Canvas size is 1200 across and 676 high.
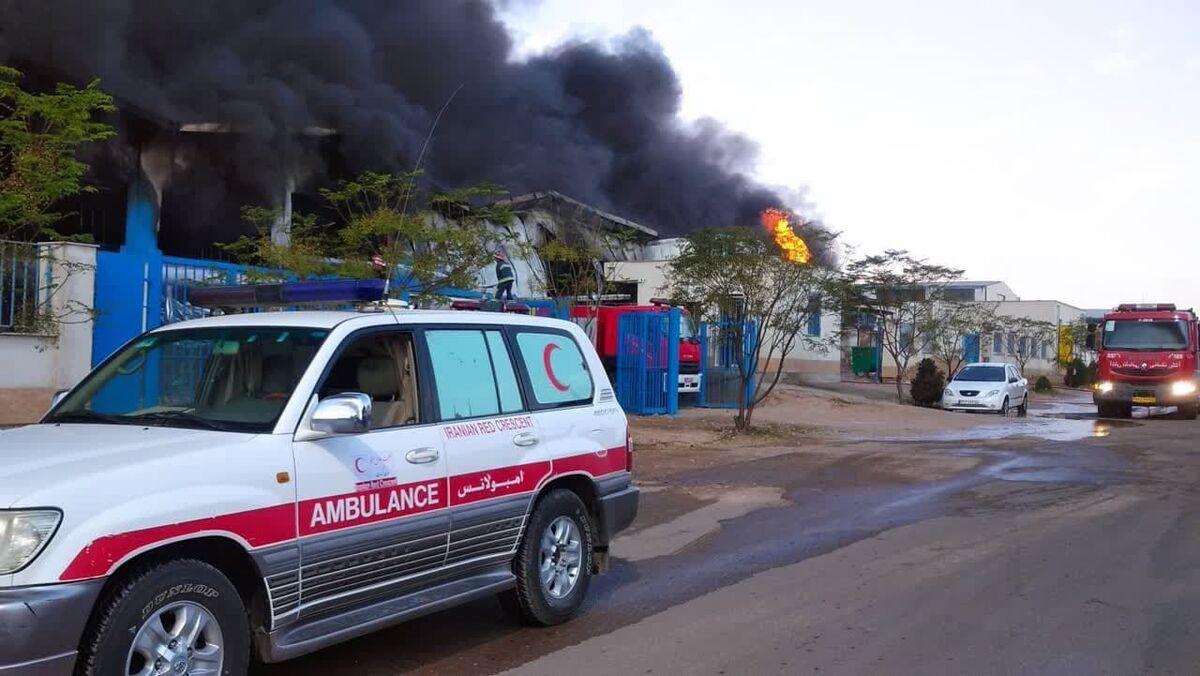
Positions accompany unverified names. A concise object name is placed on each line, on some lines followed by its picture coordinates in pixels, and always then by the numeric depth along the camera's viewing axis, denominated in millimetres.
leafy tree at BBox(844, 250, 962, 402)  30891
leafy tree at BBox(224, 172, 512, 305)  11648
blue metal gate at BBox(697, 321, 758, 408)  22562
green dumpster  45906
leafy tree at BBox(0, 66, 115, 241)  8414
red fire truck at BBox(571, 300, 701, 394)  20669
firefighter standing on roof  14523
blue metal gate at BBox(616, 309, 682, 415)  20406
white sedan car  26219
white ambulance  3686
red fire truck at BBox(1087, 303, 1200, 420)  24297
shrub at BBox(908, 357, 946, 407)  29203
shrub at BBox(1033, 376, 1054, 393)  41406
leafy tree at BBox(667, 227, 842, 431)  16719
